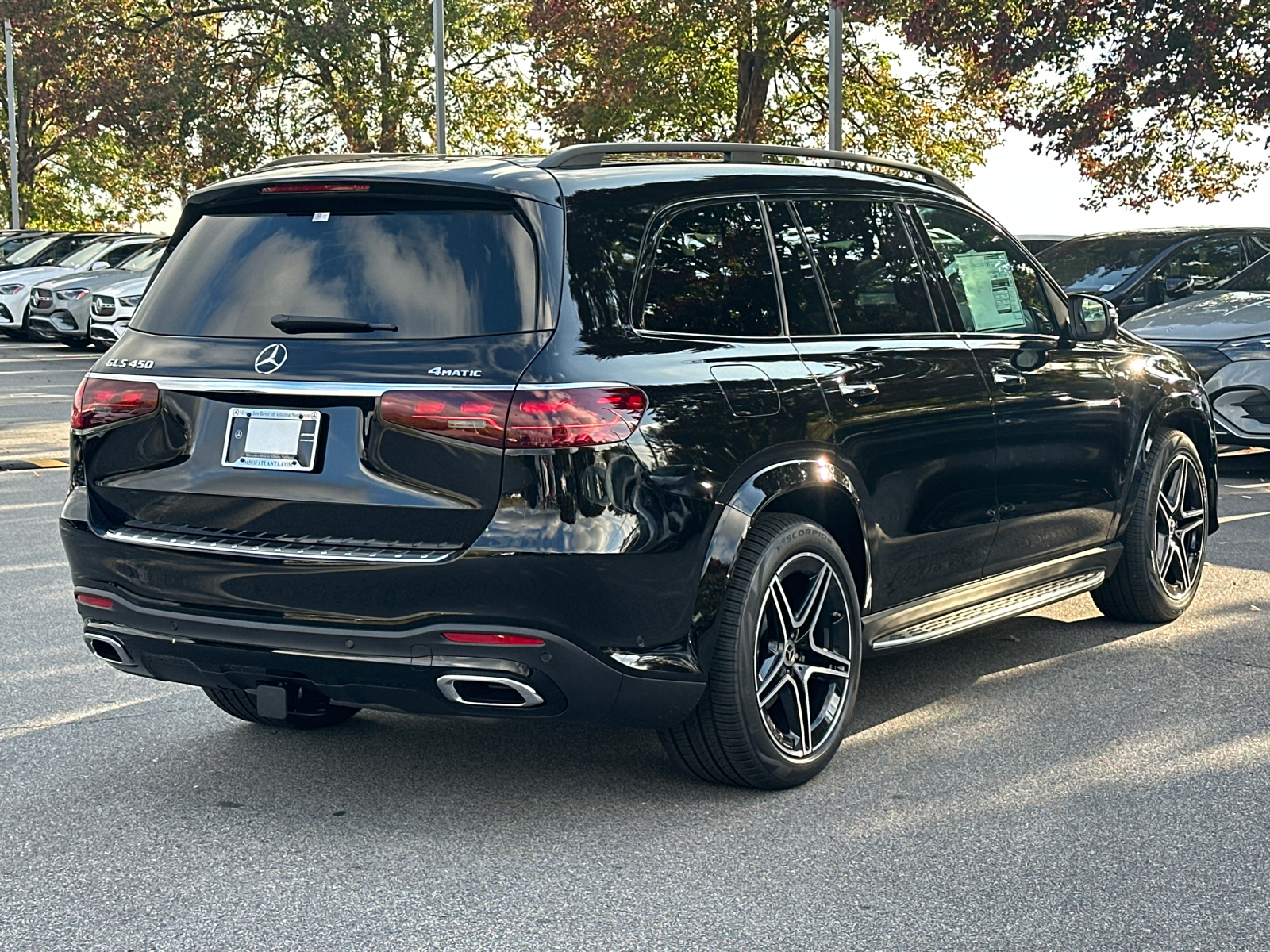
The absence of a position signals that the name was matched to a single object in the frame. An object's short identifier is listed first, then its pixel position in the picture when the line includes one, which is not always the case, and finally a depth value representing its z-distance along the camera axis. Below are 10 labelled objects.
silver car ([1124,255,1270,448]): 11.98
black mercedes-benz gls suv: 4.33
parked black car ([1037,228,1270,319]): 15.12
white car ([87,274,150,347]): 24.78
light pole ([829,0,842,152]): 21.89
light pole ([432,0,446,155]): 31.95
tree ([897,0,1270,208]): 21.09
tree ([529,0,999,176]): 28.81
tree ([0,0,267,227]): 39.59
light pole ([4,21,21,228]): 49.84
